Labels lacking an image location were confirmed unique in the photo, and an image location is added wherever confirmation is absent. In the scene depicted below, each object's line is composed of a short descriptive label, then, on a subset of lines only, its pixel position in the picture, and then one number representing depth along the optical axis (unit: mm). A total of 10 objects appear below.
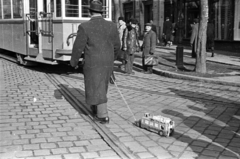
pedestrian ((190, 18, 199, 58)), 15182
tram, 11219
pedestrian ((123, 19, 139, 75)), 11773
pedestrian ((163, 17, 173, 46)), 22300
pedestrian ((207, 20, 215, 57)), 16969
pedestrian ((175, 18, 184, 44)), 13789
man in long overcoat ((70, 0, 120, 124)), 5742
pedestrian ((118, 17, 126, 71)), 14078
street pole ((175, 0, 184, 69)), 12817
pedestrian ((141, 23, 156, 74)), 11844
